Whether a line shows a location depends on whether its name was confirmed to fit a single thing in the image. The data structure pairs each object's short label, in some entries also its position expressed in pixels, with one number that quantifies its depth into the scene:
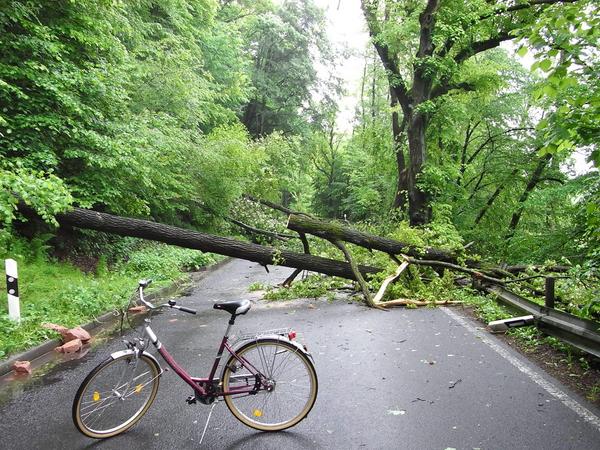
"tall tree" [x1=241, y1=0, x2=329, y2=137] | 34.03
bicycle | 4.03
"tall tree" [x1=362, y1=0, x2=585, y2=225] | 14.36
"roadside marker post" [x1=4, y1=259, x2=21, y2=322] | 6.89
